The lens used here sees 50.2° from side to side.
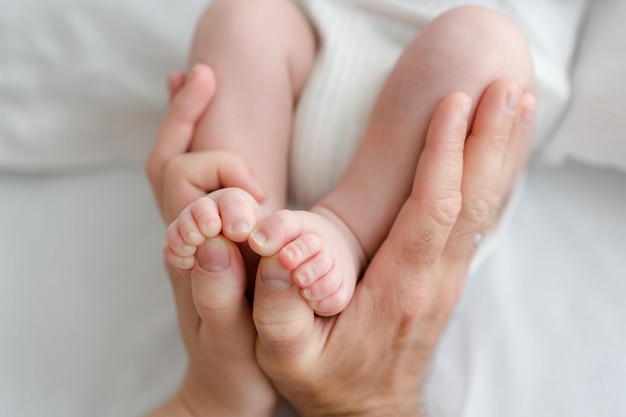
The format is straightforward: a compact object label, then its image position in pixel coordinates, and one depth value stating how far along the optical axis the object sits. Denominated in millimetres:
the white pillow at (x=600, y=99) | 849
